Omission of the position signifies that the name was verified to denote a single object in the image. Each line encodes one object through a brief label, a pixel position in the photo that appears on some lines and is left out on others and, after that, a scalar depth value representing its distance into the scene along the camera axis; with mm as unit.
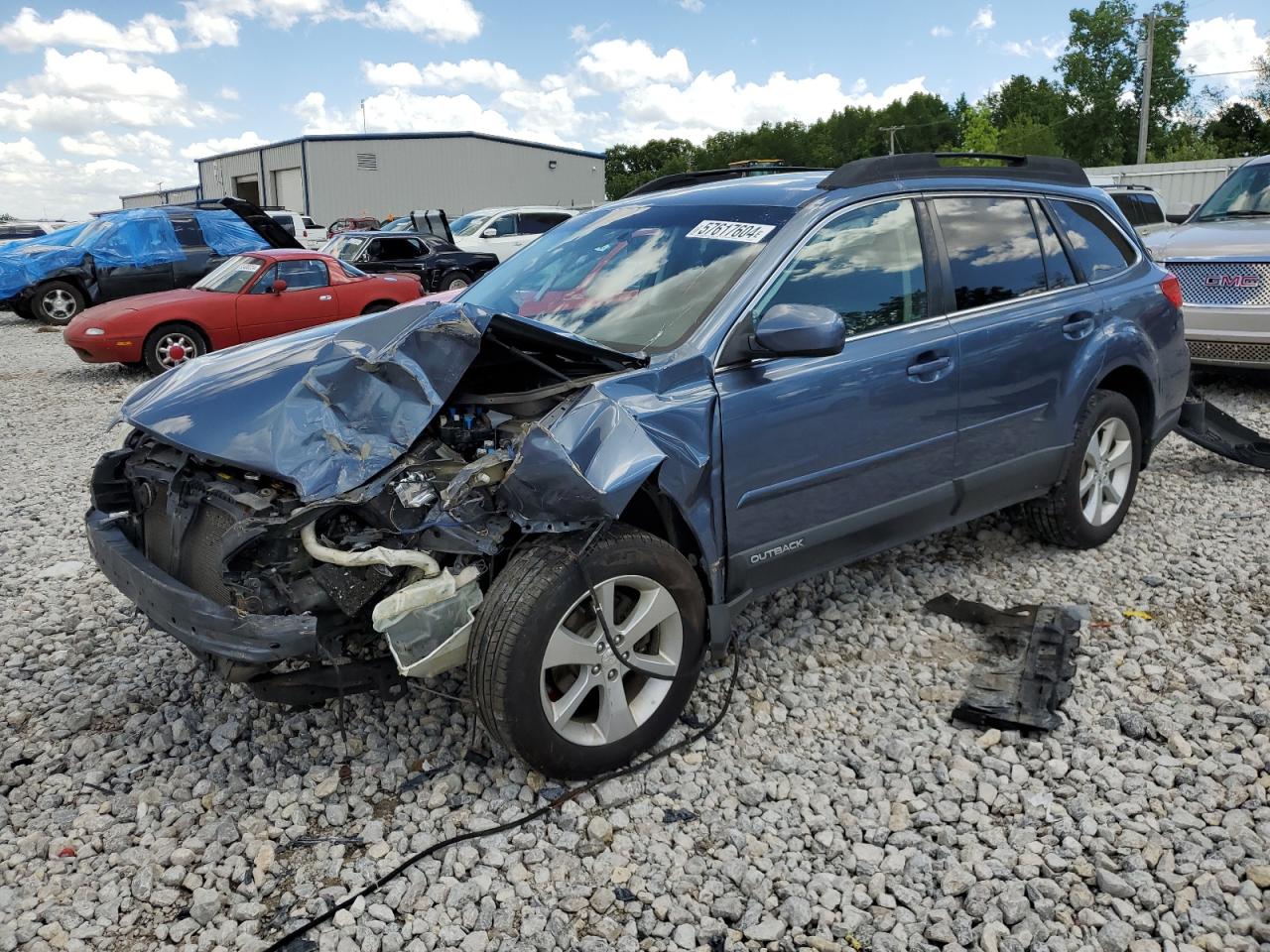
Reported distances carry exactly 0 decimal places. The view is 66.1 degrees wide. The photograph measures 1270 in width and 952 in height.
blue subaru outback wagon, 2760
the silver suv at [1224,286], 7559
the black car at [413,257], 16156
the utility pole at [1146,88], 34466
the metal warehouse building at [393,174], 42031
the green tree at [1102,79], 67688
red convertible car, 10383
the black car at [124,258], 14492
